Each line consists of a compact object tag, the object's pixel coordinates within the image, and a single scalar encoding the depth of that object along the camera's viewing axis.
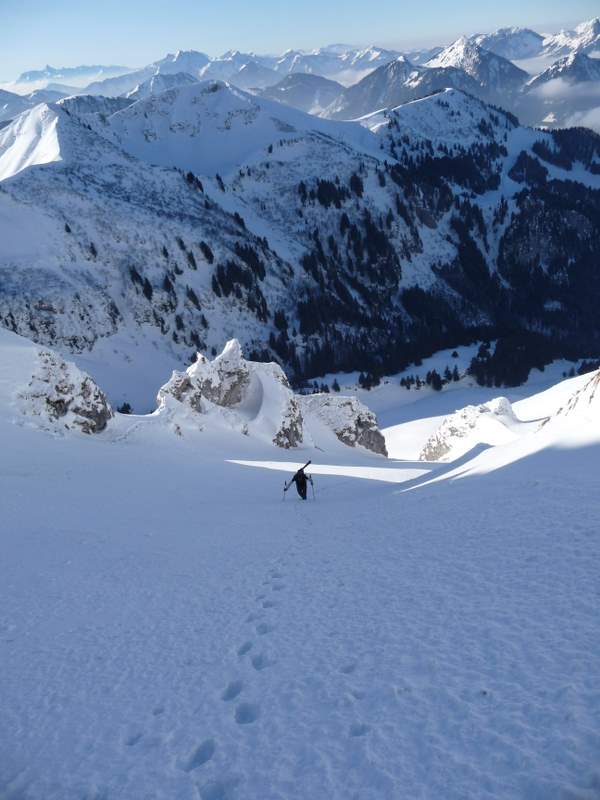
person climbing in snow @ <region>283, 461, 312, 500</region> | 22.05
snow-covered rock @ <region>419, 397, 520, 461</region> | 54.66
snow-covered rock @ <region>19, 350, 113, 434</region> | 29.73
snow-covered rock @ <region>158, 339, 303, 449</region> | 47.25
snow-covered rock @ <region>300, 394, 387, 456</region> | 63.22
